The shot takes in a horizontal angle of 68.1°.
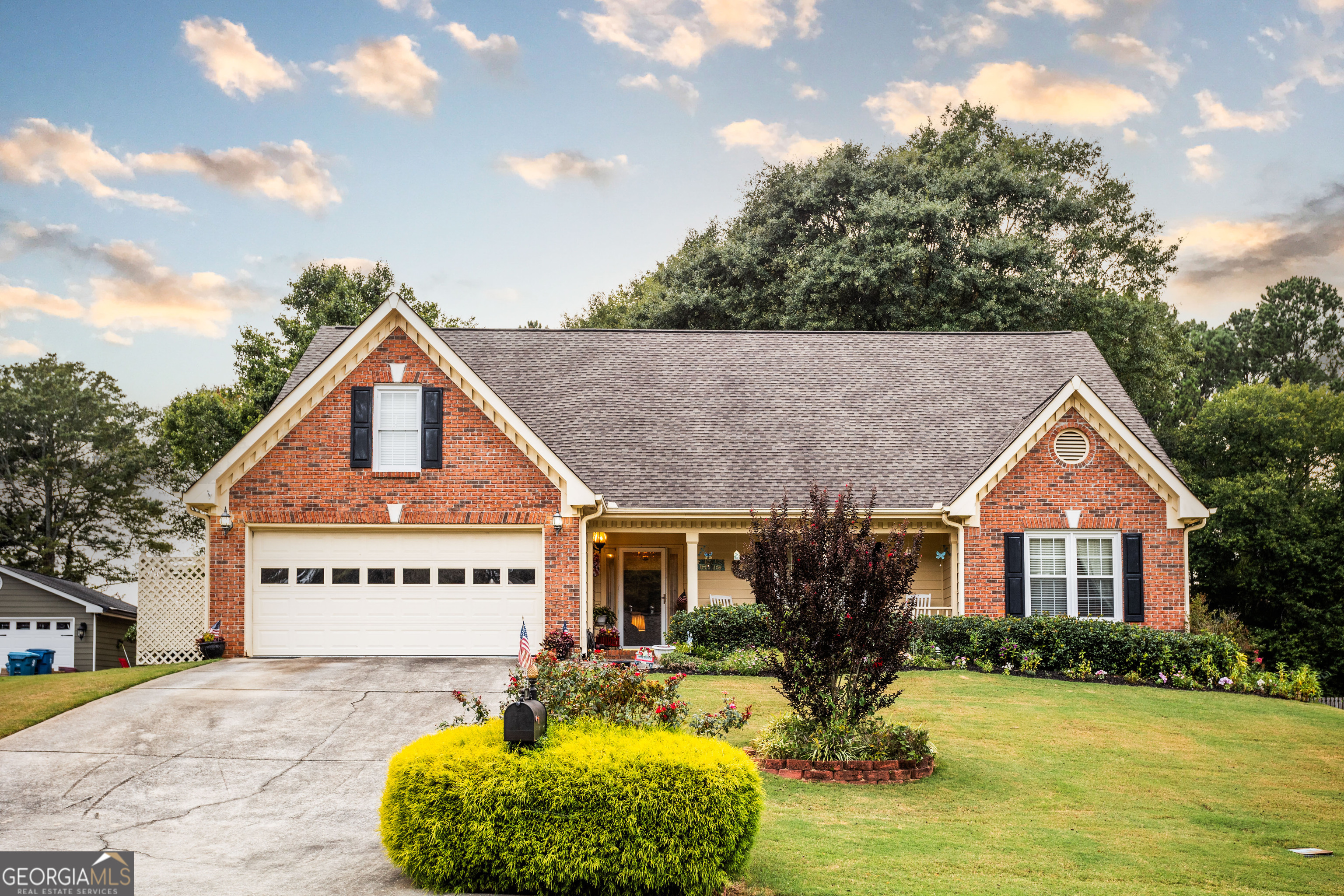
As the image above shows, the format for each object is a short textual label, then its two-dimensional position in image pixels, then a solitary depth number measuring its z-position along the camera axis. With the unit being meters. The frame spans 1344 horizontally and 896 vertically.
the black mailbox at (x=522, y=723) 7.04
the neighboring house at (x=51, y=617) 29.66
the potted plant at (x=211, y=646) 17.08
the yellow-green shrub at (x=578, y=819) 6.64
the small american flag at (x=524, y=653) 8.14
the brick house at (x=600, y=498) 17.80
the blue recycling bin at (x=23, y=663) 23.72
